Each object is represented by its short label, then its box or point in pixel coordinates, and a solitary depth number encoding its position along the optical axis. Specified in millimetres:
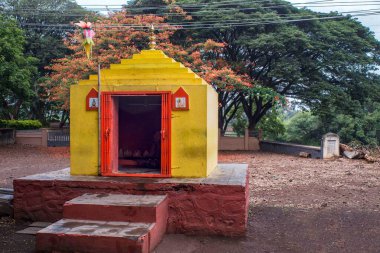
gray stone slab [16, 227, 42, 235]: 5888
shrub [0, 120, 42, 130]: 23547
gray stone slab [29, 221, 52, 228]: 6184
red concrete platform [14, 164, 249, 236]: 5887
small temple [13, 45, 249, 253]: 5434
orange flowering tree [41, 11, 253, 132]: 17016
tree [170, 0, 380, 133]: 18844
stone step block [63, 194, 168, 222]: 5219
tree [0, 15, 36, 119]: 18281
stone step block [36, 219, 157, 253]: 4598
